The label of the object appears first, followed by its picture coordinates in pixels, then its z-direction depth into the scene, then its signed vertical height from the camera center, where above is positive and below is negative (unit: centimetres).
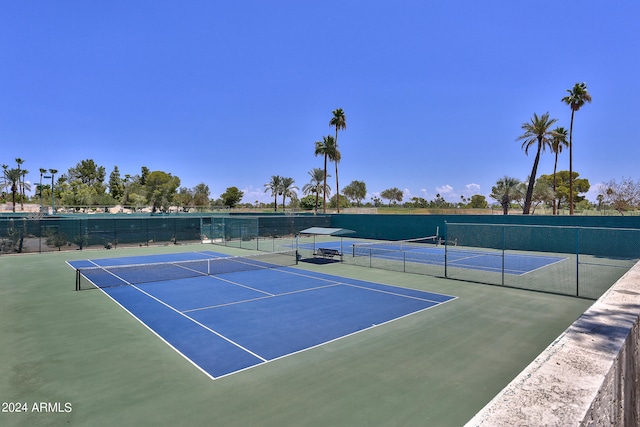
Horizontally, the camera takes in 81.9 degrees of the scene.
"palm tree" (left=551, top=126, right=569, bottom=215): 5272 +1096
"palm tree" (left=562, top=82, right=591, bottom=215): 4425 +1446
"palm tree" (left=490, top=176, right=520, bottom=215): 4866 +360
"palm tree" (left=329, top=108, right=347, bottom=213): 6134 +1602
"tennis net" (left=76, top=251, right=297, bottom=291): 1808 -324
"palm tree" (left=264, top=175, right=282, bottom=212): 8188 +652
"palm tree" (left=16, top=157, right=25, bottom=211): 9563 +1282
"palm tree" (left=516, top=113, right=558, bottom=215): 4000 +925
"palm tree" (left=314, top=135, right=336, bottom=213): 6212 +1161
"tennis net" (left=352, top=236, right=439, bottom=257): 3143 -285
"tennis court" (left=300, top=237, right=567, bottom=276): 2308 -298
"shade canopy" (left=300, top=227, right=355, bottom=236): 2508 -109
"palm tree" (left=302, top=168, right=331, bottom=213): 7619 +768
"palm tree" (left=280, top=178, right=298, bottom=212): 8175 +653
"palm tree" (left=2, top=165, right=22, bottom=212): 8982 +899
